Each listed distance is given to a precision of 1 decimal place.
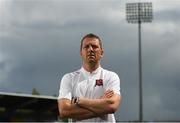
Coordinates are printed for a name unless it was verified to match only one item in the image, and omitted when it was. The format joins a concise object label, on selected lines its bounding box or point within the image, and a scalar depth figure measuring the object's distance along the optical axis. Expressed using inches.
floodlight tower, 1208.2
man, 86.4
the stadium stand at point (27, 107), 471.2
